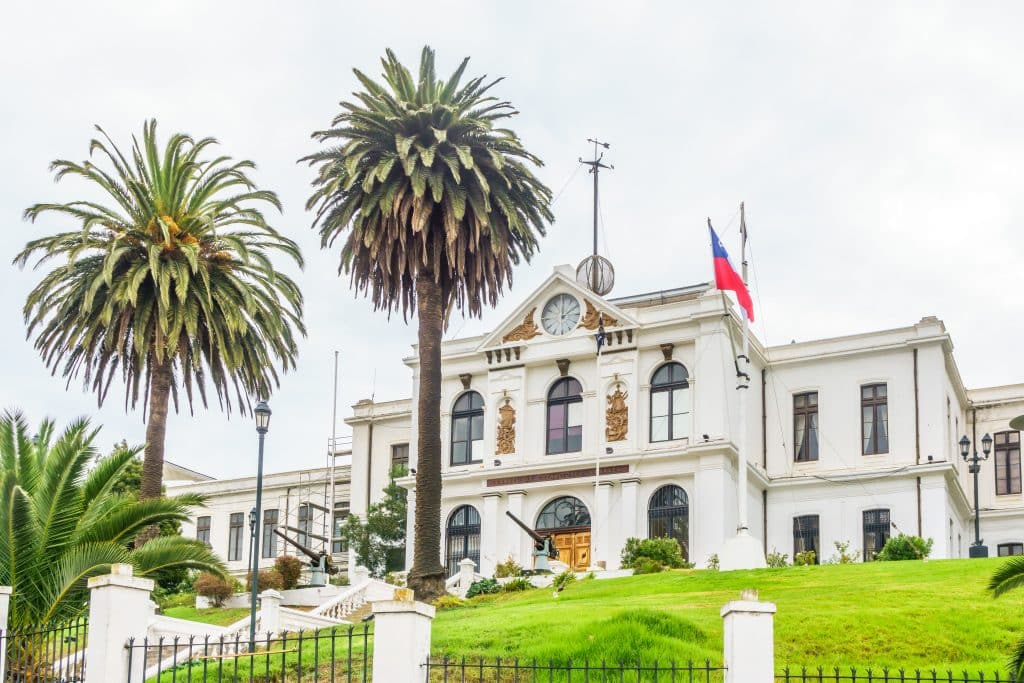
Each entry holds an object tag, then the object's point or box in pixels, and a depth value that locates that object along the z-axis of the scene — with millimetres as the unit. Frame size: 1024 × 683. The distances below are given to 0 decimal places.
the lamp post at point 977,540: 43469
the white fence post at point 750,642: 16156
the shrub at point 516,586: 42312
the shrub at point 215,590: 45344
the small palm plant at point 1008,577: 17172
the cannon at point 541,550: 45062
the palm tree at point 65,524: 22297
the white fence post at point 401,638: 17000
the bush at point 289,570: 49303
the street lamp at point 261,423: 31047
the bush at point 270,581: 47469
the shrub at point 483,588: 42344
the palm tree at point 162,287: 42656
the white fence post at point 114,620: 18125
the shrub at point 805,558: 45125
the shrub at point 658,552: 45906
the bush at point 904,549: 44531
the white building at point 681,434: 49500
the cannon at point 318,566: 48094
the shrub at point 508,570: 45938
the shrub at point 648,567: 44406
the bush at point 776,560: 45575
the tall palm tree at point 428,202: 42500
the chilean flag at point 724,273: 45062
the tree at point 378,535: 57125
